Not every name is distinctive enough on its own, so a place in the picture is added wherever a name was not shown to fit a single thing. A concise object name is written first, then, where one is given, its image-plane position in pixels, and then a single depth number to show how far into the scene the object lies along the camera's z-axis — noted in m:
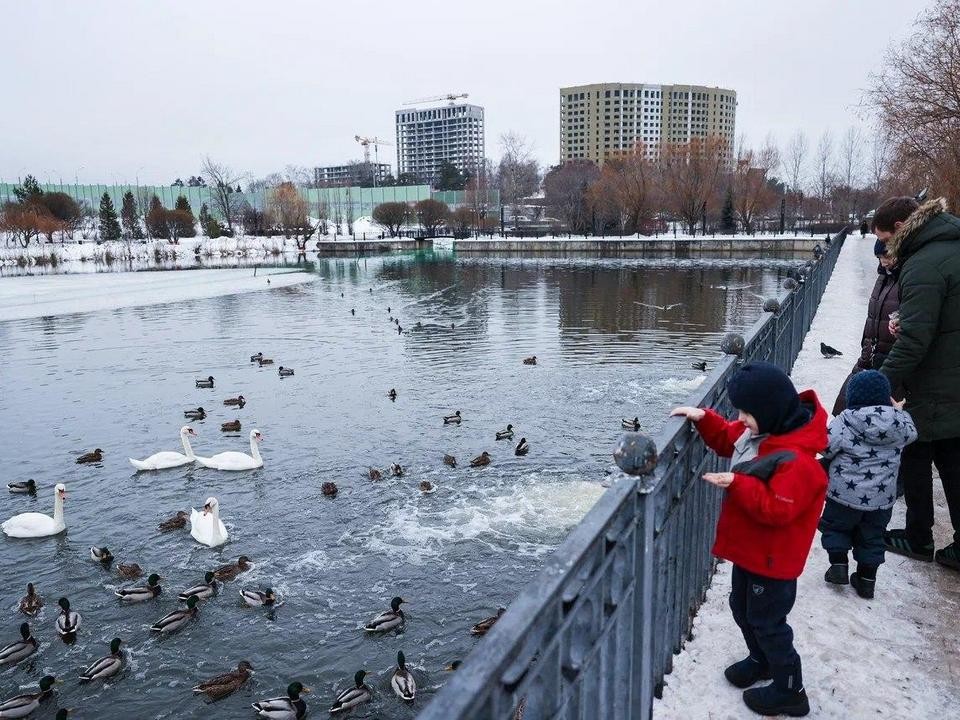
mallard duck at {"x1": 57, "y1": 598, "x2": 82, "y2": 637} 7.23
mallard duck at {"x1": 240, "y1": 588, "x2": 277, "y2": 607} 7.65
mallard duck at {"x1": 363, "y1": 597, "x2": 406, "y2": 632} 7.14
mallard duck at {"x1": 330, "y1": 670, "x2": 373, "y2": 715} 6.14
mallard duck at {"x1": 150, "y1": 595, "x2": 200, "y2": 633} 7.29
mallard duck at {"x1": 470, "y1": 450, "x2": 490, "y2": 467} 11.28
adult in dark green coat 3.85
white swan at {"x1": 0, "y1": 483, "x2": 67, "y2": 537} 9.39
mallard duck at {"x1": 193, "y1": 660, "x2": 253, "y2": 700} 6.36
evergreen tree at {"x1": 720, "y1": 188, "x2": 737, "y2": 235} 72.22
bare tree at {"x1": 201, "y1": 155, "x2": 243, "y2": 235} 96.88
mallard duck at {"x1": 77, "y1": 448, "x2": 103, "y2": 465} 11.98
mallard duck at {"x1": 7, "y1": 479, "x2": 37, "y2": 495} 10.80
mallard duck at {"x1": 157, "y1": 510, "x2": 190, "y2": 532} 9.55
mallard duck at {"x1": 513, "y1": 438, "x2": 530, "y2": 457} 11.75
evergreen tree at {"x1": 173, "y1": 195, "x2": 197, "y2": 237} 82.06
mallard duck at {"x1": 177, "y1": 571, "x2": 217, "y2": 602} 7.75
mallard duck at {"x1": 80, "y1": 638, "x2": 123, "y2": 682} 6.57
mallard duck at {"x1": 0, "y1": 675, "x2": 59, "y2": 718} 6.09
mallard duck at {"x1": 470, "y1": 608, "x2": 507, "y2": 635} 7.02
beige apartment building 169.38
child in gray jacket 3.63
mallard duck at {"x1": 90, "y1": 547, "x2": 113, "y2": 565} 8.63
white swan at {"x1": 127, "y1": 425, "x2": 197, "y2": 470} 11.74
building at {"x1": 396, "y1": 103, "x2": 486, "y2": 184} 192.75
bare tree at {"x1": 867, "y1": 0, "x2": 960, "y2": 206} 22.27
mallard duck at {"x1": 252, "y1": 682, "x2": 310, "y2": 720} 6.03
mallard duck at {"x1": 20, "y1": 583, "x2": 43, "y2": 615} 7.62
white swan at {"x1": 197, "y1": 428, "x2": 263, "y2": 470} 11.63
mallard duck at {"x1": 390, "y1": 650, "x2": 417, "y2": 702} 6.27
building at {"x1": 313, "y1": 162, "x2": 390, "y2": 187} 157.94
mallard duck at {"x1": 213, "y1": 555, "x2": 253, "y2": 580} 8.23
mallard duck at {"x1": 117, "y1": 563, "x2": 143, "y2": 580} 8.27
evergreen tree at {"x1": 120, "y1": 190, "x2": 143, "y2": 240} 85.06
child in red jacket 2.67
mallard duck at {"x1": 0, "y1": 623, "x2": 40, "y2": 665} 6.78
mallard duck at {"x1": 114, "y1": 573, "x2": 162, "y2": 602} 7.79
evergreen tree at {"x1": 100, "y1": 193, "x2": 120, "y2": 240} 80.81
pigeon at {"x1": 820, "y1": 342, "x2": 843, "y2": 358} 9.10
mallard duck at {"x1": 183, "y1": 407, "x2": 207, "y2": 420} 14.40
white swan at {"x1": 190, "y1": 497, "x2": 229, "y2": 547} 9.05
